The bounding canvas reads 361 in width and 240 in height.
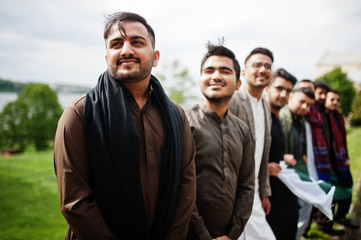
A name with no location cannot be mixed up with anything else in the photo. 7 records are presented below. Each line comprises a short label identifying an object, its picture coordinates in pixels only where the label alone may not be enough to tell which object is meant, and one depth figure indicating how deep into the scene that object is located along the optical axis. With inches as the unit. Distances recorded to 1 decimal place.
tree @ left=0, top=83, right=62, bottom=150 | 1084.5
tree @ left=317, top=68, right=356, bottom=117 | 1063.6
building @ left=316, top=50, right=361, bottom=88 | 2435.3
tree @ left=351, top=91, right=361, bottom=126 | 966.4
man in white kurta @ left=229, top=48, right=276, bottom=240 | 101.7
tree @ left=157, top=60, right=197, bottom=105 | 1365.7
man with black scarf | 48.9
